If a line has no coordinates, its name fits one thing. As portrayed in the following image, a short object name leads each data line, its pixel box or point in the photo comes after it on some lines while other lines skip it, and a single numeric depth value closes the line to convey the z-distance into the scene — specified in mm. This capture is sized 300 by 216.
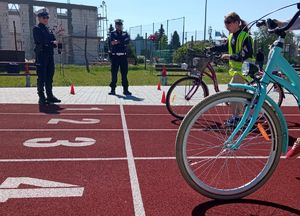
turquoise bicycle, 2436
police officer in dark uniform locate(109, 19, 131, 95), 8355
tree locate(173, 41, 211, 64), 24351
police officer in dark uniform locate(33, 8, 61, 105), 6753
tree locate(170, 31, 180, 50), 27943
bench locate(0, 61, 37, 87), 15941
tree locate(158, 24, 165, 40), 28096
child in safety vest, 4881
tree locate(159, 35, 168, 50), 29751
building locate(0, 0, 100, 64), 38152
